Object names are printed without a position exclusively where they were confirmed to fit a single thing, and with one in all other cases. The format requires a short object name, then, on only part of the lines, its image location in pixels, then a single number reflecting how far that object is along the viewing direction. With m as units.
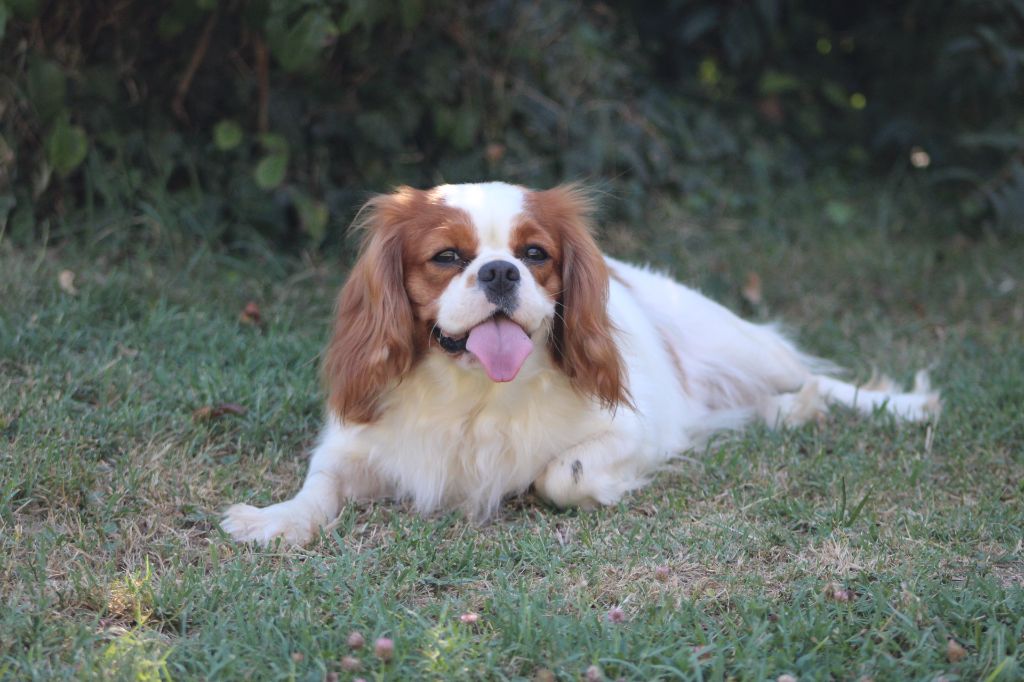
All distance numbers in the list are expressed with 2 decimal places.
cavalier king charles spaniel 6.02
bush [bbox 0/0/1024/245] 9.45
